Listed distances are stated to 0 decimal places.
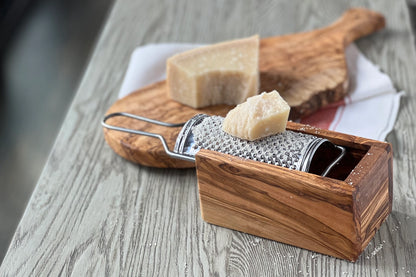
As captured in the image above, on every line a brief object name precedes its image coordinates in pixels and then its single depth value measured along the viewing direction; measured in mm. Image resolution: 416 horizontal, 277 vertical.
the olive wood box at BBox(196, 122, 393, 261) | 891
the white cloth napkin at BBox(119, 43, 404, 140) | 1134
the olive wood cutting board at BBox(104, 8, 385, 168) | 1083
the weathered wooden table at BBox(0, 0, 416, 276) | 936
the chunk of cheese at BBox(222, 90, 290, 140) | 934
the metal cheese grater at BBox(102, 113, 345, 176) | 922
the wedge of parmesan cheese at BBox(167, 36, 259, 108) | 1137
